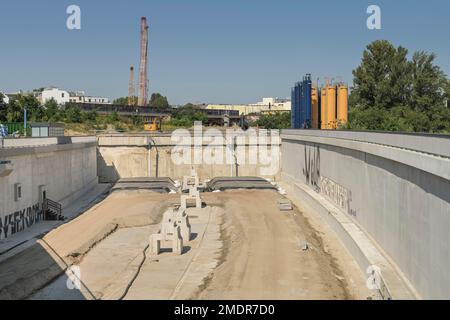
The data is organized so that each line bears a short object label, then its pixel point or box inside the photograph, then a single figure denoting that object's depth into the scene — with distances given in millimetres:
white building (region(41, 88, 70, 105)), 184625
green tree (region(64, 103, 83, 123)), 89625
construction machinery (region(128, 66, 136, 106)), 172750
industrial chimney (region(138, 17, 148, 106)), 155750
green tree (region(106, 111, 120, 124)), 96644
